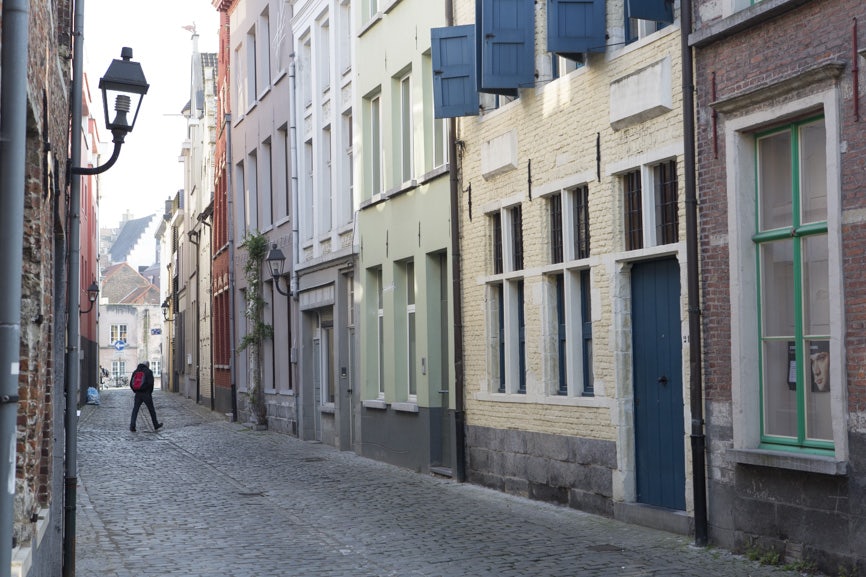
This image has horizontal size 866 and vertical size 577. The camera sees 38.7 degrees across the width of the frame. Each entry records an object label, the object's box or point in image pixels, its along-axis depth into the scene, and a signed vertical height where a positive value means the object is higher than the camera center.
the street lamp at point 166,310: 66.57 +2.30
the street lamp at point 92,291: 35.78 +1.77
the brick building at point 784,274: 8.52 +0.50
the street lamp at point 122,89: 9.34 +1.99
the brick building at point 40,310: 6.55 +0.26
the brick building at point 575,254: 11.41 +0.94
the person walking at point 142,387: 27.88 -0.82
